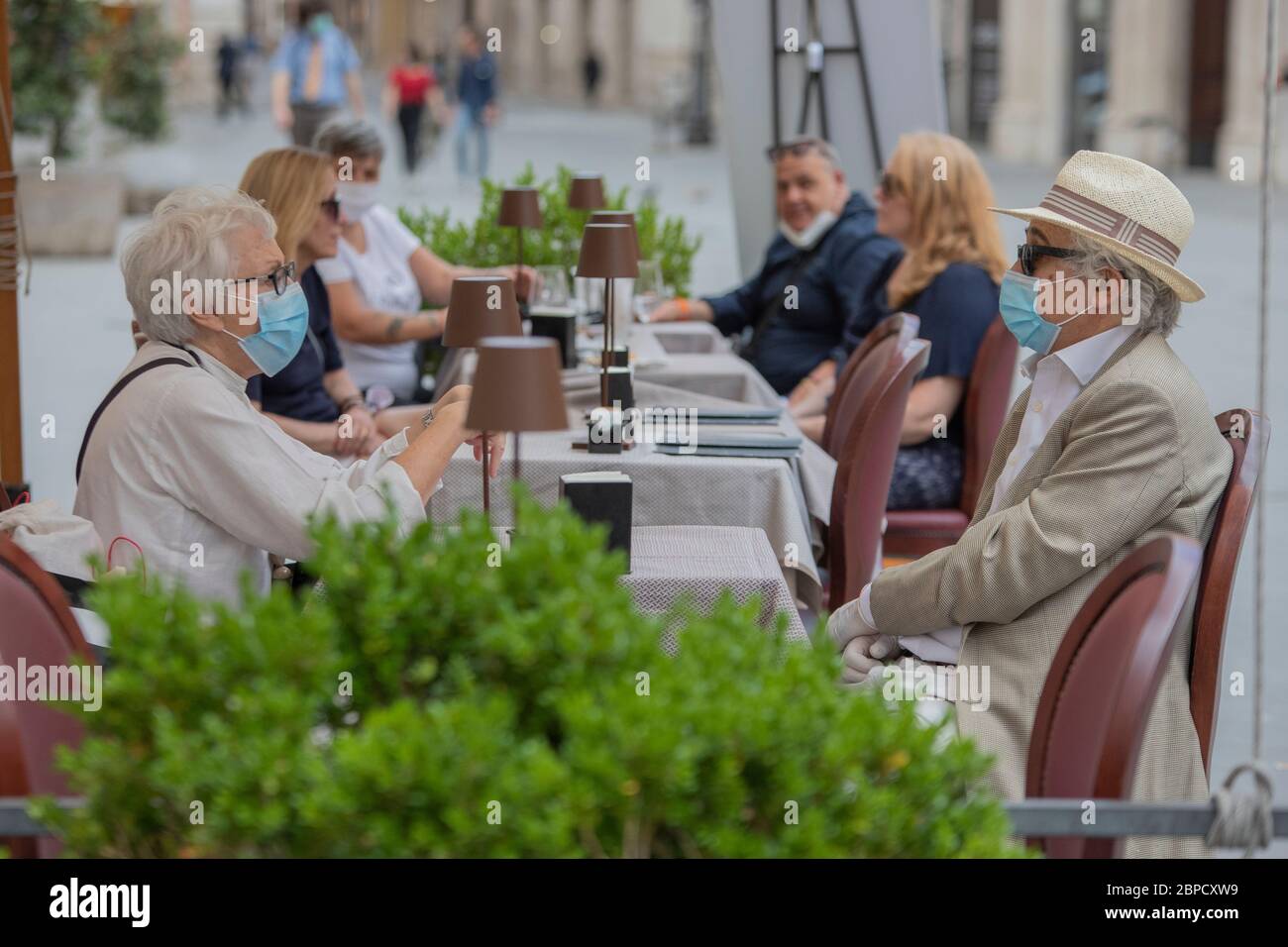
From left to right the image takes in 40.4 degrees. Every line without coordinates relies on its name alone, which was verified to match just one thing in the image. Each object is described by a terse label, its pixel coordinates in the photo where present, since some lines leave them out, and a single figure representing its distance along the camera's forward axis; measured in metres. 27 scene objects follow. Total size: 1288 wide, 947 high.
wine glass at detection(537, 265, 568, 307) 5.89
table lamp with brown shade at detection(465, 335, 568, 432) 2.42
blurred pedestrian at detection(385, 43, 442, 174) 21.59
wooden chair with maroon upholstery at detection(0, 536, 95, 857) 2.18
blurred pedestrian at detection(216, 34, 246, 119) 35.97
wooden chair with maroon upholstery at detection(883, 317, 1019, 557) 4.97
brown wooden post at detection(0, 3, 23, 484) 4.92
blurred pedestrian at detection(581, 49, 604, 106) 44.97
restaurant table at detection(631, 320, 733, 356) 6.36
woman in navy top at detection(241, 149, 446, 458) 4.86
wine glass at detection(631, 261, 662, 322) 6.20
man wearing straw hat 2.83
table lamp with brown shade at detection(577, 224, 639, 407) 4.05
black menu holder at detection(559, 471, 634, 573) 2.96
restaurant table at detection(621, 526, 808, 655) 3.06
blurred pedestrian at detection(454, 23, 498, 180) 22.89
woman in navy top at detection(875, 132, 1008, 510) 5.06
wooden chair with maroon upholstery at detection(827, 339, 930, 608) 4.24
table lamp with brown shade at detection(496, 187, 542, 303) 5.82
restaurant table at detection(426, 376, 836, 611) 3.94
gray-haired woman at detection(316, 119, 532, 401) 6.08
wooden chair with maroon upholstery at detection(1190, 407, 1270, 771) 2.83
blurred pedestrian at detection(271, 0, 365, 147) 13.77
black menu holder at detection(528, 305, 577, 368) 5.22
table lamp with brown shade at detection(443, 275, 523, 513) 3.40
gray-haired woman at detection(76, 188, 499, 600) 3.01
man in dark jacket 6.14
